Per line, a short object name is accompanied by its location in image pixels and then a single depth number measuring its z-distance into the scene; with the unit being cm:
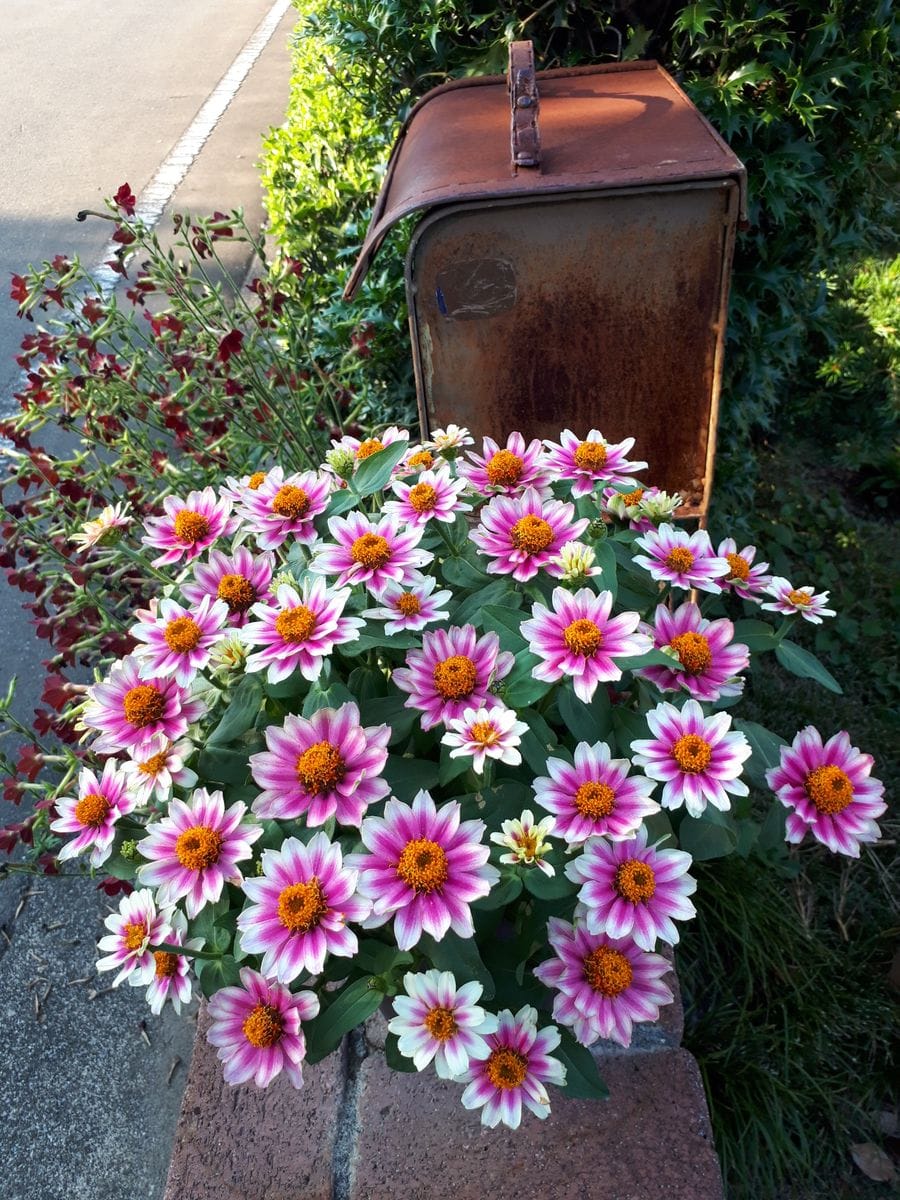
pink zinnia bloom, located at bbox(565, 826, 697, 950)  37
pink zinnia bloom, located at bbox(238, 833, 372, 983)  35
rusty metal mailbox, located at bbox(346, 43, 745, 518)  57
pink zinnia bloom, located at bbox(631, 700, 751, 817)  38
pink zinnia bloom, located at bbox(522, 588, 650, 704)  39
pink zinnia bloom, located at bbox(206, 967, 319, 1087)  38
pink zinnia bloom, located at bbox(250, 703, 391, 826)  38
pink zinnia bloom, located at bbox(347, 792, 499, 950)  36
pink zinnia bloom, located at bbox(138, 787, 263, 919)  39
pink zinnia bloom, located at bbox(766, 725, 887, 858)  40
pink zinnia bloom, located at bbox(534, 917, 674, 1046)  38
